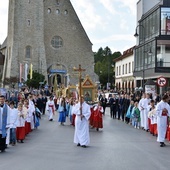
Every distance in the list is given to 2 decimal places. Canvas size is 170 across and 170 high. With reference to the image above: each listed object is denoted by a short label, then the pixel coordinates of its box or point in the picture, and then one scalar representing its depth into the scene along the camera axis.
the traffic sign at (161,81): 17.43
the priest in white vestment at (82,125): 10.43
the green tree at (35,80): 43.92
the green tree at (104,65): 74.56
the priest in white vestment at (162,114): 10.84
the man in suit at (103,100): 23.34
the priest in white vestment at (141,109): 15.41
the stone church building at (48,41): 53.97
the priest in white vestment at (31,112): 13.65
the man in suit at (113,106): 20.80
